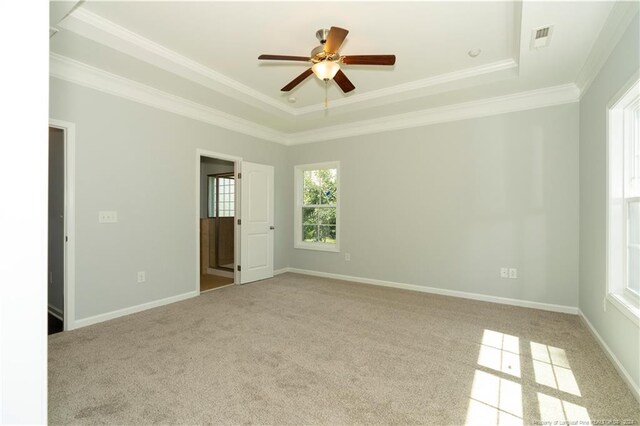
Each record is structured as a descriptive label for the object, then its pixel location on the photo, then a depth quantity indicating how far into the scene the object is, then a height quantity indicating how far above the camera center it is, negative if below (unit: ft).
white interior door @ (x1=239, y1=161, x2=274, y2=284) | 16.66 -0.55
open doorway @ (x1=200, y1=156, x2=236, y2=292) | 19.15 -0.87
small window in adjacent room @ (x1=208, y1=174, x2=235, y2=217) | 23.63 +1.22
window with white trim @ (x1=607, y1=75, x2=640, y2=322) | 7.73 +0.32
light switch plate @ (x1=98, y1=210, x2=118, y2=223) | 11.10 -0.18
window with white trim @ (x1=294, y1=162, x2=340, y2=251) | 18.31 +0.32
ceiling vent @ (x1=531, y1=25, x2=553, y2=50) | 8.32 +4.88
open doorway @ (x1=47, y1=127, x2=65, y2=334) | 11.59 -0.68
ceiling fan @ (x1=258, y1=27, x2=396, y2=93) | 7.96 +4.17
